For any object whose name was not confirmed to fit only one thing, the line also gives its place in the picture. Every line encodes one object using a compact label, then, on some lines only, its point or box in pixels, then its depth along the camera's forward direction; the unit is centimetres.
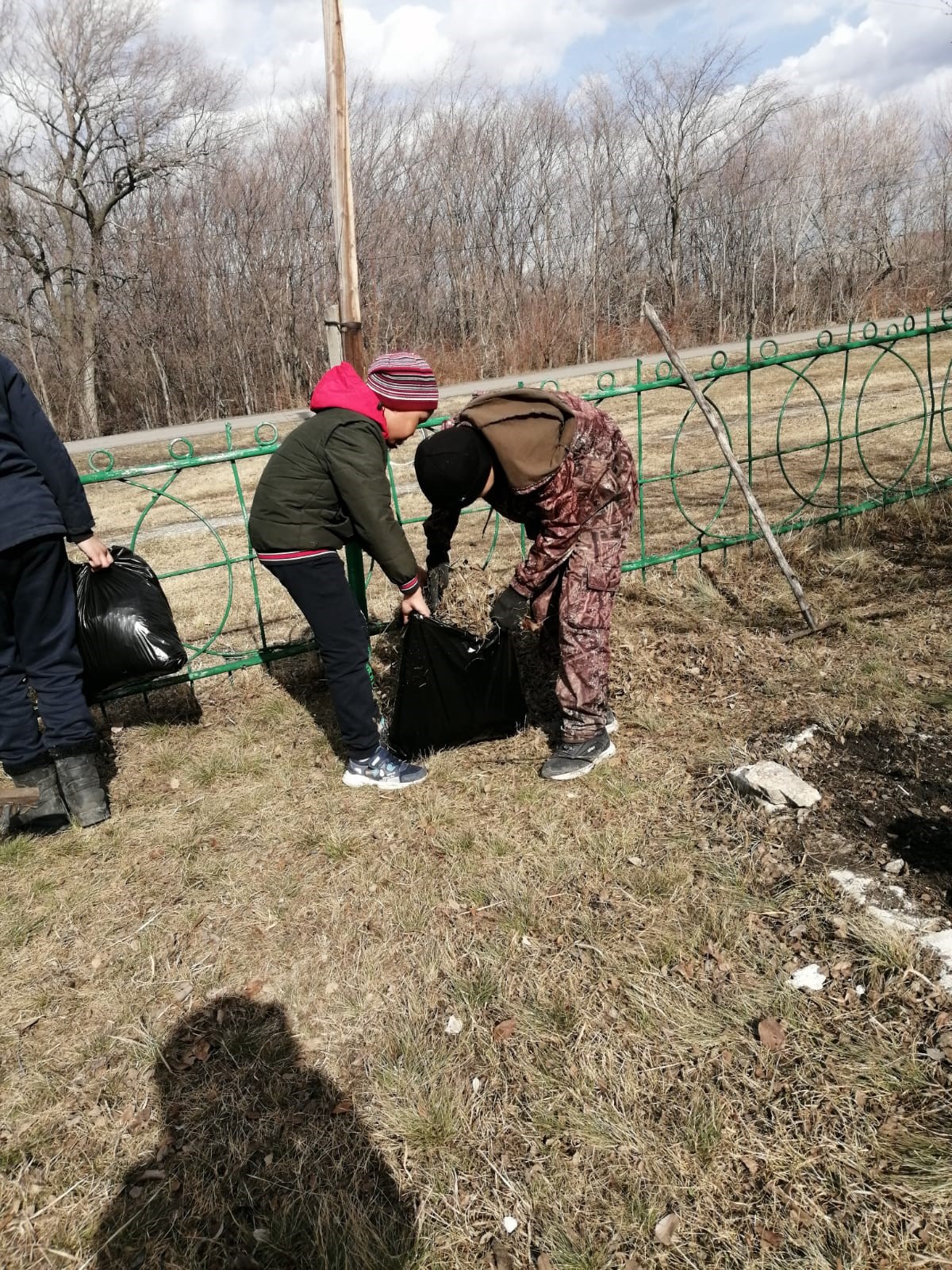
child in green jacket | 265
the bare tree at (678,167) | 2145
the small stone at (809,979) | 202
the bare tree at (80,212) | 1563
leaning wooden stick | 365
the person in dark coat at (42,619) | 260
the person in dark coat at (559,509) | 254
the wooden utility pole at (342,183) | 309
